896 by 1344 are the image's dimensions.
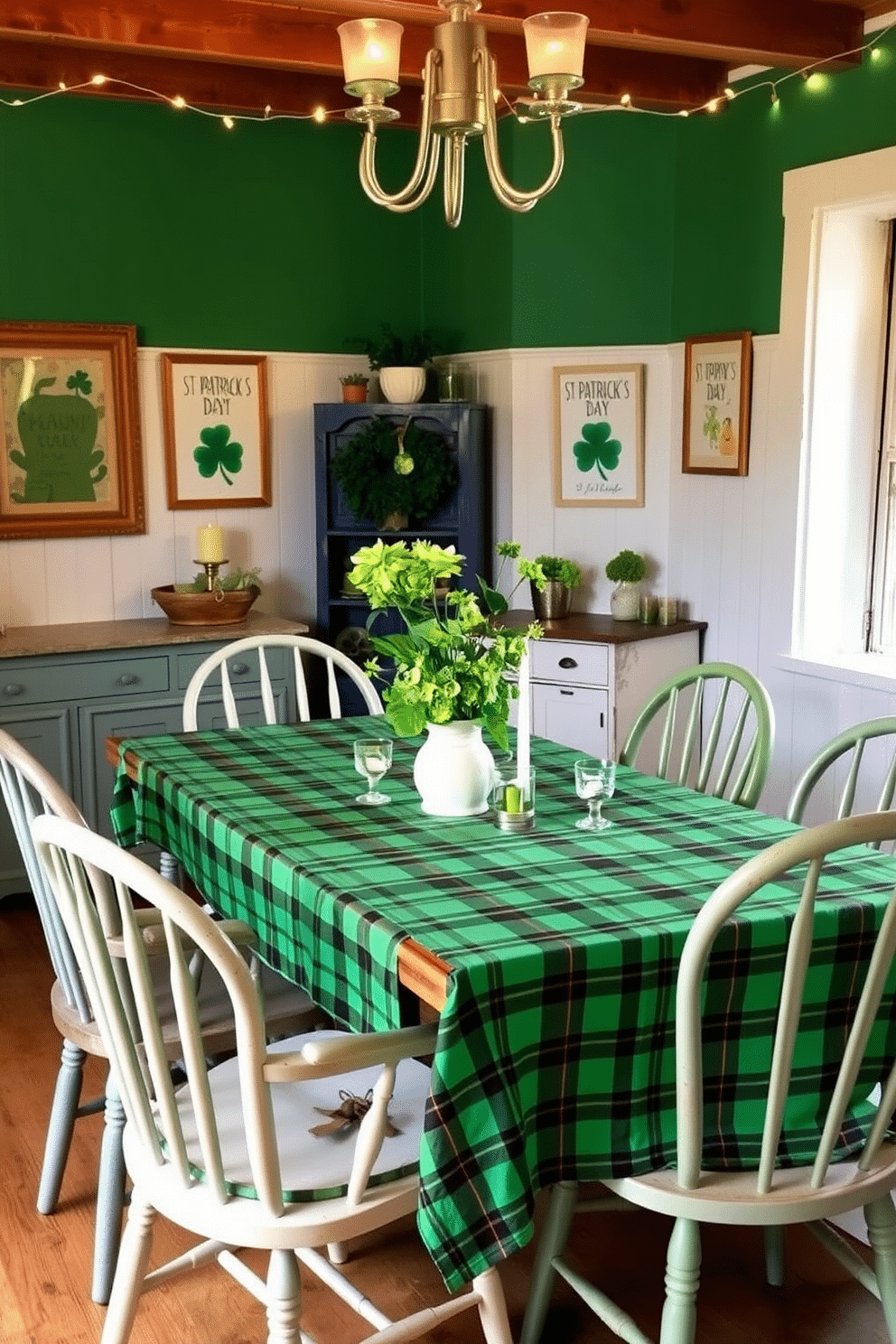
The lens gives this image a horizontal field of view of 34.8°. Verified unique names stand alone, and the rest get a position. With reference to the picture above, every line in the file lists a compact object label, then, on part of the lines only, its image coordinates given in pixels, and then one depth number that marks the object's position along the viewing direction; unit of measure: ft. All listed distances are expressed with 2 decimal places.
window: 13.56
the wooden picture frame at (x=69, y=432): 15.25
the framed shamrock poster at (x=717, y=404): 14.52
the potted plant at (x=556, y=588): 15.76
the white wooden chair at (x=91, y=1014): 7.72
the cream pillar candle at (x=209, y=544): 15.66
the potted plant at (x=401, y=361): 16.40
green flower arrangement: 8.02
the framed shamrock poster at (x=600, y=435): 15.89
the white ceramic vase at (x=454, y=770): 8.25
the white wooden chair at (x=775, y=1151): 5.80
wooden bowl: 15.23
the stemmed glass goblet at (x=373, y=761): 8.55
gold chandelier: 7.57
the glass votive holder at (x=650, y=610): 15.64
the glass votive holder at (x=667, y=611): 15.56
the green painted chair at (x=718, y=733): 9.51
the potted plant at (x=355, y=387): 16.57
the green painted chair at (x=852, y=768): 8.45
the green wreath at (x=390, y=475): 16.02
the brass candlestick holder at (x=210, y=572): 15.70
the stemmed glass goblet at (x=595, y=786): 8.04
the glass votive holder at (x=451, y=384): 16.52
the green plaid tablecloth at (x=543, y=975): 5.97
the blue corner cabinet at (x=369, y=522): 16.12
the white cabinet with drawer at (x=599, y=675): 14.85
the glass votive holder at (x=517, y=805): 8.04
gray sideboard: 14.02
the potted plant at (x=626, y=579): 15.71
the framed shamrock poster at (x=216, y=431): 16.19
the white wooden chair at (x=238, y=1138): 5.83
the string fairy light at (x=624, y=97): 12.74
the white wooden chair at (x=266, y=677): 11.32
